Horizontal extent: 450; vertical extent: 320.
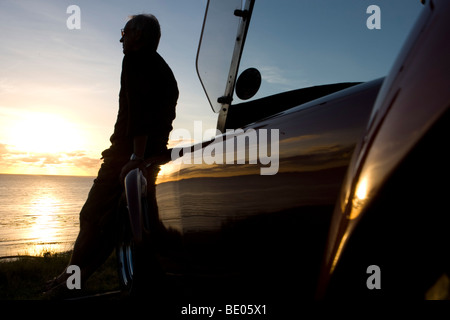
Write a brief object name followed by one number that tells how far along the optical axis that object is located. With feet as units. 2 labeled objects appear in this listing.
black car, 2.09
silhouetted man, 9.42
